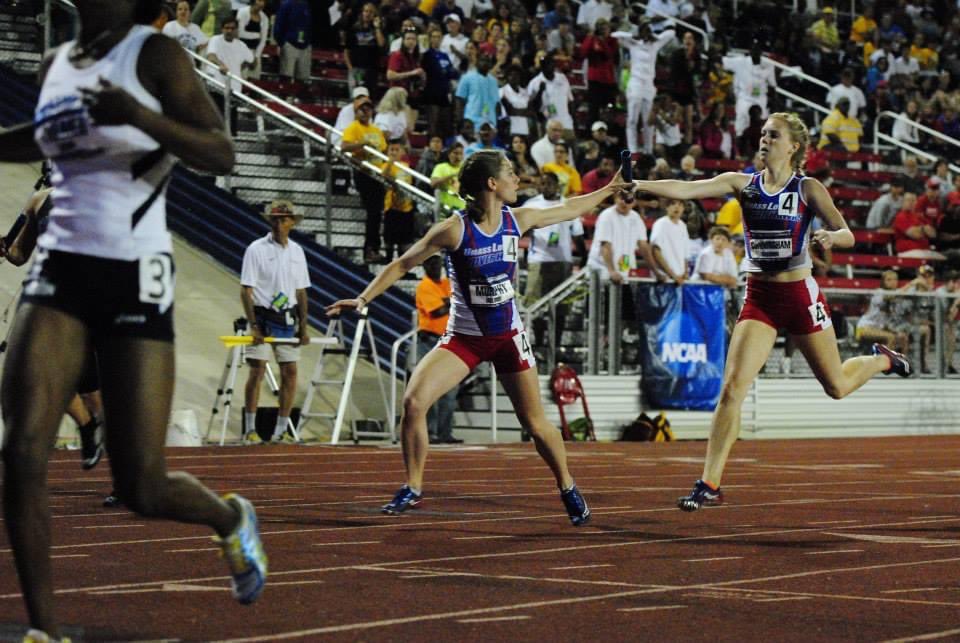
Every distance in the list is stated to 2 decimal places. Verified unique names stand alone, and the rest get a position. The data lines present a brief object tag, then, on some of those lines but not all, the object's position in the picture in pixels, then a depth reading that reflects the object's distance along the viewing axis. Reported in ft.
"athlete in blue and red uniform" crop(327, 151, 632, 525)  33.32
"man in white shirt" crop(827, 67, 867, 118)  98.63
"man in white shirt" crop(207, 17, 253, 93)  69.87
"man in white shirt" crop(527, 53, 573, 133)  80.18
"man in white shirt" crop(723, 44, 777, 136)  92.63
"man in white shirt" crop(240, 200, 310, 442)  57.06
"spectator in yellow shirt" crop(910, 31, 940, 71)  111.86
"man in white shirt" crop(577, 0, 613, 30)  93.15
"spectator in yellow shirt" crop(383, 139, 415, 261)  66.08
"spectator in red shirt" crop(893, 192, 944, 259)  86.94
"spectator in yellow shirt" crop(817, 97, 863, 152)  96.91
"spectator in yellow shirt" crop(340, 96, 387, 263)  66.95
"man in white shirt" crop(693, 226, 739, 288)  67.15
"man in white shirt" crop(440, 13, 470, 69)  80.59
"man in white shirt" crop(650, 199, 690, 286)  64.49
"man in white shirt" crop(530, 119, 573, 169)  73.92
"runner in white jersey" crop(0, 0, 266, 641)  17.01
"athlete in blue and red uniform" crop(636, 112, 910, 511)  34.76
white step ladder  58.08
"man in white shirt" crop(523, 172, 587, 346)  63.46
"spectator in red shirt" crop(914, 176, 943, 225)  88.07
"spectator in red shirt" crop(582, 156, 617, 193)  72.02
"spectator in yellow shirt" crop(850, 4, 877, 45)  113.60
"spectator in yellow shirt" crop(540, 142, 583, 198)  69.56
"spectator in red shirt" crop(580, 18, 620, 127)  84.99
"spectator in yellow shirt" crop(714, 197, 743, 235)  75.72
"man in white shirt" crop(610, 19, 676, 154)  84.28
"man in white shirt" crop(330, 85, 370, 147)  70.08
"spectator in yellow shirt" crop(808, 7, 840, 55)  111.86
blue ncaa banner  65.26
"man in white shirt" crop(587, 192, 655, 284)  63.46
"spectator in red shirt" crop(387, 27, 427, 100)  75.10
